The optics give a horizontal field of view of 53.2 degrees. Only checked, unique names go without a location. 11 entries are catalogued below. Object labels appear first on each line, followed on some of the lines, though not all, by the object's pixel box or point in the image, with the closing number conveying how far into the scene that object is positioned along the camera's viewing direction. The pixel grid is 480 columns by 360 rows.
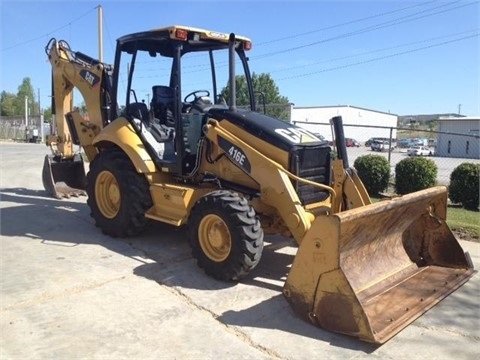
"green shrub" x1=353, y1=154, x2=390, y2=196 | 11.86
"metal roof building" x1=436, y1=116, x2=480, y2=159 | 39.94
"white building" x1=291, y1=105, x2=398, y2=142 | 59.16
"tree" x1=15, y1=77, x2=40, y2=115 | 103.37
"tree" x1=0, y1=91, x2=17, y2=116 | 99.69
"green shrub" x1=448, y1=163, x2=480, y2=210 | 10.59
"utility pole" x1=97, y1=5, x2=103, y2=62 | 24.83
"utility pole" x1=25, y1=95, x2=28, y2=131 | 50.10
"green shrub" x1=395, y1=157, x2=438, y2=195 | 11.44
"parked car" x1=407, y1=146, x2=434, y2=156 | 42.93
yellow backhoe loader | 4.21
